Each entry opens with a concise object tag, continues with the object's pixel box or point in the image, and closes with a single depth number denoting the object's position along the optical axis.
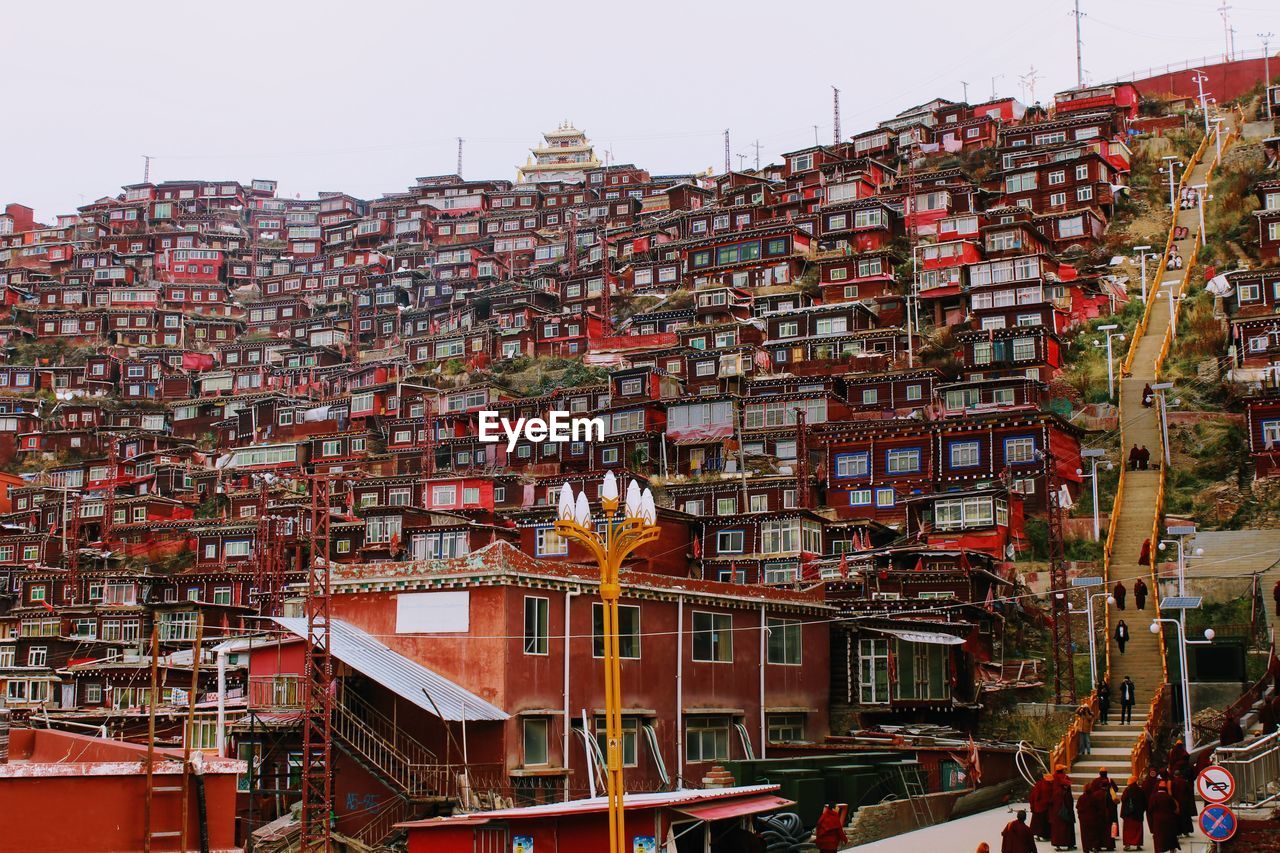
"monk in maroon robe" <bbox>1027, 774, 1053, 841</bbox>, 30.16
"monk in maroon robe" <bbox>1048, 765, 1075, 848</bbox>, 29.34
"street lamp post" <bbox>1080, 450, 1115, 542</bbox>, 58.50
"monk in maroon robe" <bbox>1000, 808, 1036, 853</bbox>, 27.34
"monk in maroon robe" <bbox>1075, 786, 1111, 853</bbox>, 28.42
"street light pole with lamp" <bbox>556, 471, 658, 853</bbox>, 22.39
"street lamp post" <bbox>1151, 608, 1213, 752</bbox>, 36.66
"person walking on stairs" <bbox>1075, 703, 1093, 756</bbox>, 38.28
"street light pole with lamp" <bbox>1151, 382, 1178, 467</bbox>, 65.50
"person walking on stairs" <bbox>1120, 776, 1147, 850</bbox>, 28.56
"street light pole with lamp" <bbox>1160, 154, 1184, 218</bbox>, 102.06
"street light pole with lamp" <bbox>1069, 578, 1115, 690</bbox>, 42.14
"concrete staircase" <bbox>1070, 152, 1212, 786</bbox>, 38.88
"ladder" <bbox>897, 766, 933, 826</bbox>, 36.16
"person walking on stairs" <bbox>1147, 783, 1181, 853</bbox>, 27.05
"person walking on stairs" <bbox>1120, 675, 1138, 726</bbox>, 40.84
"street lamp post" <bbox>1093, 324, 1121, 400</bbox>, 73.94
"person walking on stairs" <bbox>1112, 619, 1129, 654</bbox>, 45.31
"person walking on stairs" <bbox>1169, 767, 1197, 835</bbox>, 28.05
